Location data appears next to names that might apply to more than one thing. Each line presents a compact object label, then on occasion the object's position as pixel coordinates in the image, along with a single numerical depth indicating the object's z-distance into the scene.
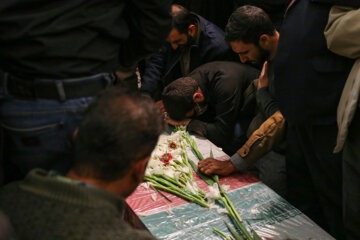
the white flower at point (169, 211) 1.73
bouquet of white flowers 1.77
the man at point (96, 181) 0.84
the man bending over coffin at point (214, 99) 2.78
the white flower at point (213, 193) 1.80
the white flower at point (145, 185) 1.94
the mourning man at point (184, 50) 3.23
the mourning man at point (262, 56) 2.52
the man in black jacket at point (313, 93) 1.74
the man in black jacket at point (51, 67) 1.14
